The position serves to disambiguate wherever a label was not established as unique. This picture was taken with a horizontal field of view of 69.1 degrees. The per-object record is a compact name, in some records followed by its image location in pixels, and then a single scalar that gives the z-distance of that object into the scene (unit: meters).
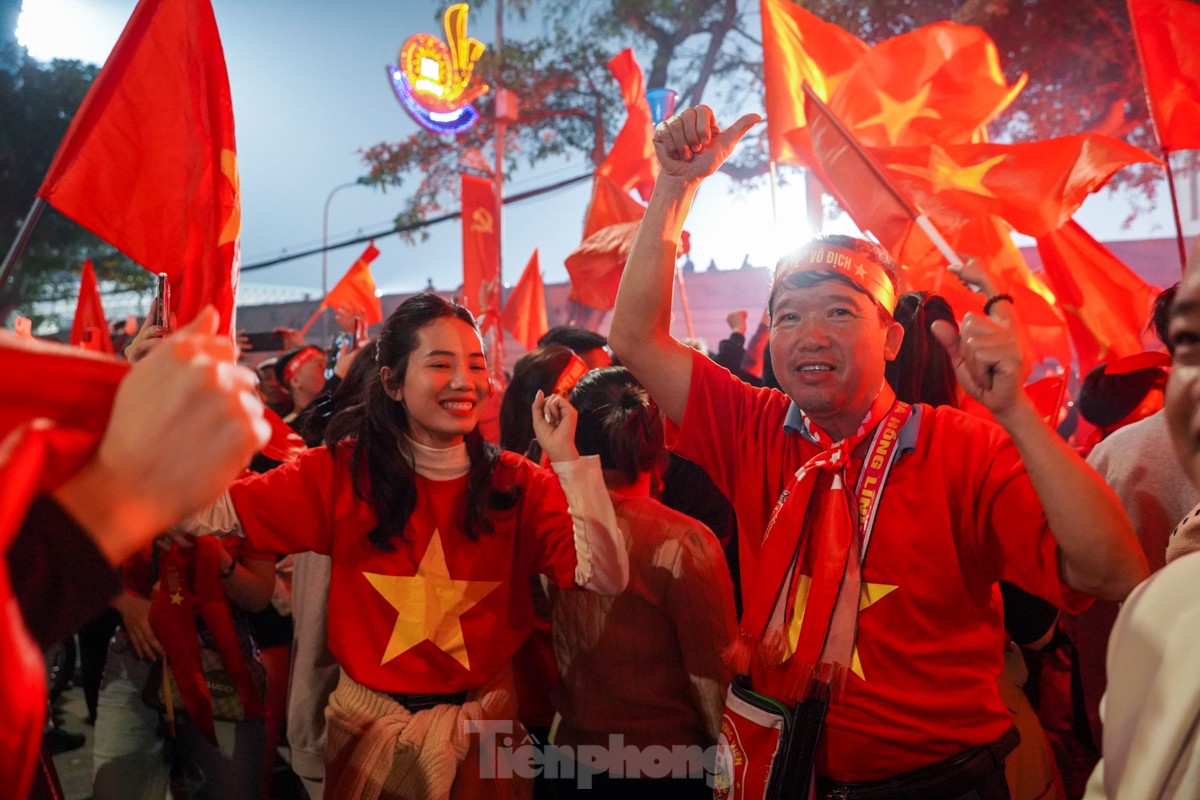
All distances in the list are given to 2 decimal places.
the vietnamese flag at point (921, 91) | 4.69
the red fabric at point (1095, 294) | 4.64
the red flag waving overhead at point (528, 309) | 7.91
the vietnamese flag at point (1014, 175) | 4.11
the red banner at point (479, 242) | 7.67
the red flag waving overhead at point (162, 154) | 3.08
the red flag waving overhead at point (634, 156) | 7.20
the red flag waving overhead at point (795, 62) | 4.51
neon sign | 10.00
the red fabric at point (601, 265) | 6.43
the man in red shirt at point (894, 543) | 1.73
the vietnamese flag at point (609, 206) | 6.77
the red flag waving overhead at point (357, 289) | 8.41
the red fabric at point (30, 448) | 0.87
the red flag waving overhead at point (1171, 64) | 3.66
